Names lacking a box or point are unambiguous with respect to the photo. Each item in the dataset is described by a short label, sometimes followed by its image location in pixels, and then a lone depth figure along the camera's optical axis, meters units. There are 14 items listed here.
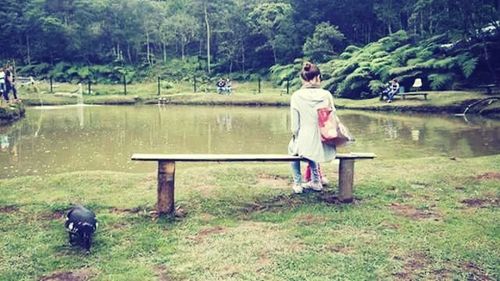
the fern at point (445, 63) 19.36
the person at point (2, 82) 16.77
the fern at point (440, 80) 19.48
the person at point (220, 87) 27.16
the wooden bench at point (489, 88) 17.46
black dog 4.00
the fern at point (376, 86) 21.09
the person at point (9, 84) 17.03
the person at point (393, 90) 19.59
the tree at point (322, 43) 29.85
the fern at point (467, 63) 18.35
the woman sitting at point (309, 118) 5.23
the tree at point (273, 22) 33.36
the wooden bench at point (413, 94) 18.81
